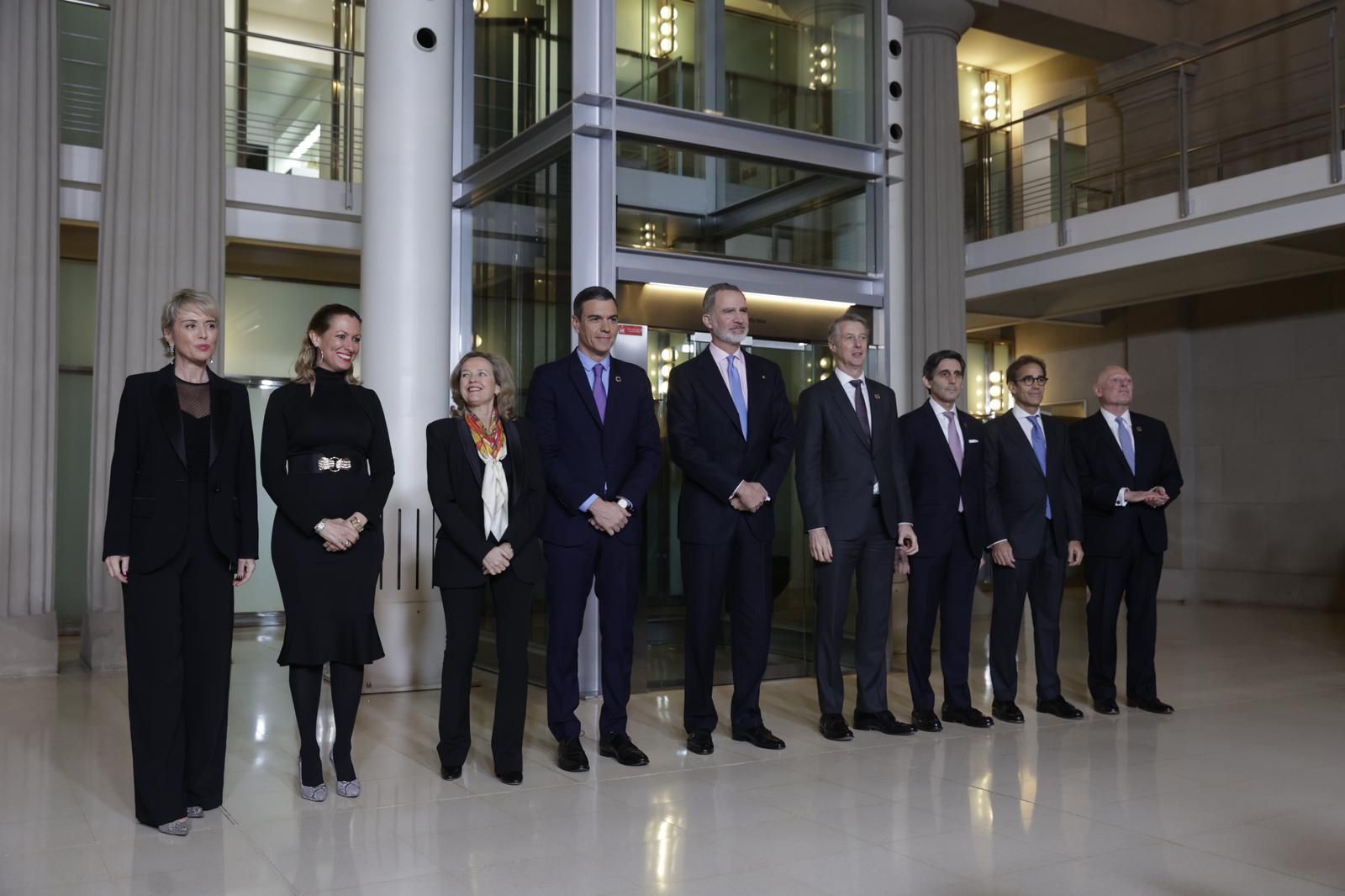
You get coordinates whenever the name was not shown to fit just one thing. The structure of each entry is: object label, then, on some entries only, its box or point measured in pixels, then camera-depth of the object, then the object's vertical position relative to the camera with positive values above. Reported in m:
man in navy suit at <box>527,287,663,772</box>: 4.44 -0.06
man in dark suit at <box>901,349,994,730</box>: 5.31 -0.19
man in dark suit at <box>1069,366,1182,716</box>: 5.72 -0.20
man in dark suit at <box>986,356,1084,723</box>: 5.49 -0.22
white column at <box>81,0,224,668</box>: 7.26 +1.84
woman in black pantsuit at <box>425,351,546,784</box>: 4.14 -0.22
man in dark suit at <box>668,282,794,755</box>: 4.74 -0.08
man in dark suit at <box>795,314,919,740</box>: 4.98 -0.08
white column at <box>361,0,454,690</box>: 6.51 +1.15
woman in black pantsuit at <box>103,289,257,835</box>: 3.57 -0.21
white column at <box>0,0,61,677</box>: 7.09 +0.96
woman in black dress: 3.83 -0.12
